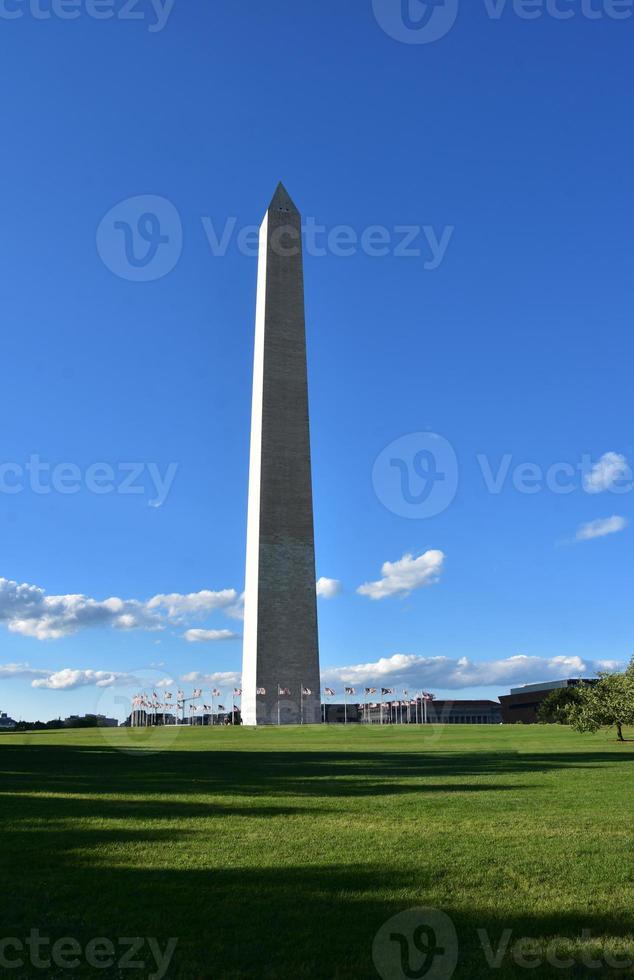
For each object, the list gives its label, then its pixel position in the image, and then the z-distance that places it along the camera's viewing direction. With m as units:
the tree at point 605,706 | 35.47
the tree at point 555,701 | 75.19
